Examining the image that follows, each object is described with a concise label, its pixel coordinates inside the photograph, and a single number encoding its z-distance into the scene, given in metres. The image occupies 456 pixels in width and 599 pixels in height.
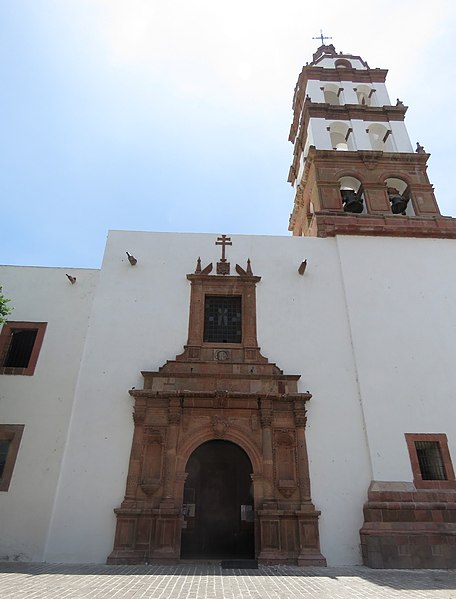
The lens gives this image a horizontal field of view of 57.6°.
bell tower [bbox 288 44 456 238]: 13.10
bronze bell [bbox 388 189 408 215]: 14.54
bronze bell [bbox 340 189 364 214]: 14.44
